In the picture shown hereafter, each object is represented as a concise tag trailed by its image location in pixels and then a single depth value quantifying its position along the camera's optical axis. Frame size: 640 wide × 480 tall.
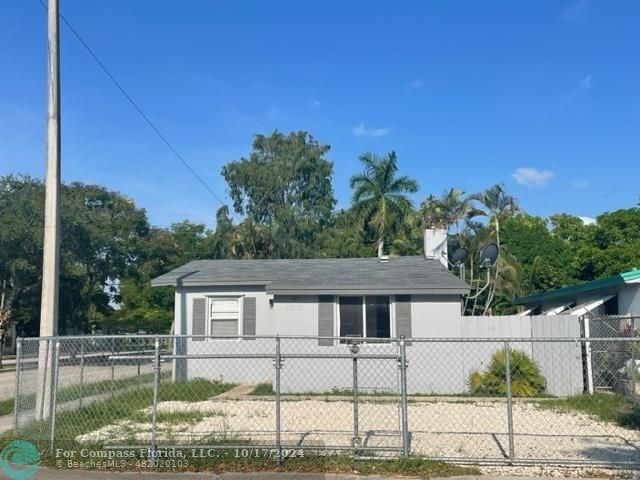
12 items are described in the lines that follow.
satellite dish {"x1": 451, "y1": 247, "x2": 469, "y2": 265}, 19.98
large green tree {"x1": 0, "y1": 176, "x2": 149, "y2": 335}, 28.33
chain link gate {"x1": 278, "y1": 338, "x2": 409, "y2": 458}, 7.62
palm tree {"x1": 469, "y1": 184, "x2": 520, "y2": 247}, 38.84
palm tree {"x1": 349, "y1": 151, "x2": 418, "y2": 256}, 33.69
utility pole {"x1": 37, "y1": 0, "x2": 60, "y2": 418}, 9.83
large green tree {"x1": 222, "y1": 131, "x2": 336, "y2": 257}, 39.62
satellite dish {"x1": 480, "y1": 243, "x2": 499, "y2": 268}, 18.52
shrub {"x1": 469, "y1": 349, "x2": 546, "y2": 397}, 13.99
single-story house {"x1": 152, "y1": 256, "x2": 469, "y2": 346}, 15.45
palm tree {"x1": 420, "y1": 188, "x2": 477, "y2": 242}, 37.69
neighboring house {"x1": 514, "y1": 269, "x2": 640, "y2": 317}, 15.02
